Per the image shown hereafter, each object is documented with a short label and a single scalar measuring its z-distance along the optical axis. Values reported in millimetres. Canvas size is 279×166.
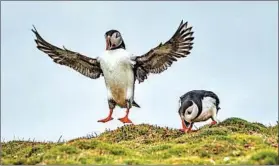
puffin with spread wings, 20750
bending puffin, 19547
